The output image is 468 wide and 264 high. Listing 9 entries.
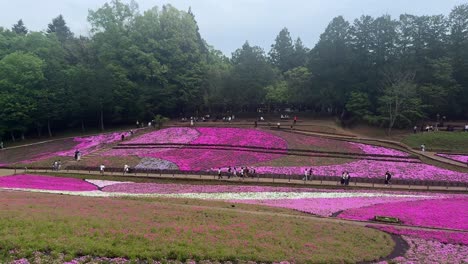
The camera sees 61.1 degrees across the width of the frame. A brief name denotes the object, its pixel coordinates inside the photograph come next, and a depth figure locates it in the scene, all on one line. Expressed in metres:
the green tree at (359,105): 72.69
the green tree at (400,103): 67.69
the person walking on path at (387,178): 39.78
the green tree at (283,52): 109.62
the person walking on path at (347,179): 38.69
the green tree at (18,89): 72.75
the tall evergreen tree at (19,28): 115.56
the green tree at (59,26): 119.40
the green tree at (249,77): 79.12
